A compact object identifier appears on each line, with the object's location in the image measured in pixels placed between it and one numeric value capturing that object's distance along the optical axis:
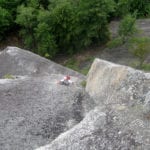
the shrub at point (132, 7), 32.38
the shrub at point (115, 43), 29.97
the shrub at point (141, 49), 25.56
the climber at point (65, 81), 17.30
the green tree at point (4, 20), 30.36
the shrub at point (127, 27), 28.85
